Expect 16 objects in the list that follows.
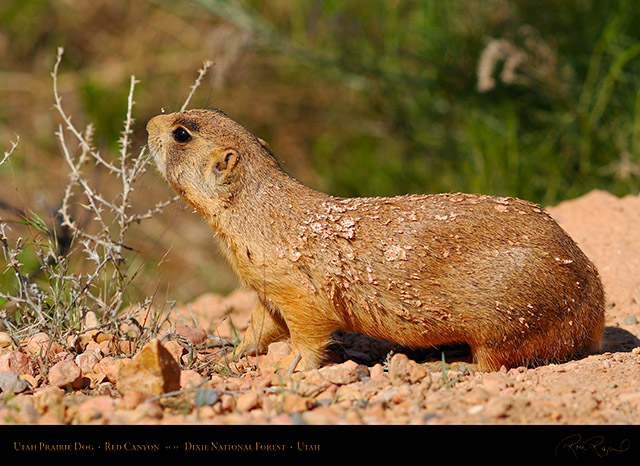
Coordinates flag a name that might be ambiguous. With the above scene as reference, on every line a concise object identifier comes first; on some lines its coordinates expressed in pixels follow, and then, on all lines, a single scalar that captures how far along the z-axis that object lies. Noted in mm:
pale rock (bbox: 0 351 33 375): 8203
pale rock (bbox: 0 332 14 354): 9203
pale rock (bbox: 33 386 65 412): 6711
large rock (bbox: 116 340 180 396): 7043
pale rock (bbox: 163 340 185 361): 8996
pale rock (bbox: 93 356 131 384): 8227
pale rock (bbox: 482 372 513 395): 7539
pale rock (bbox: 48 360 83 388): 7852
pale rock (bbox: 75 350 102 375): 8586
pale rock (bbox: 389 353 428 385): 7777
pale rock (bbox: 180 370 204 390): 7734
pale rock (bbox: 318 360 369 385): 7695
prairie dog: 8445
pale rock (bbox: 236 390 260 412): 6859
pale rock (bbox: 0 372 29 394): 7684
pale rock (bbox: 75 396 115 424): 6477
